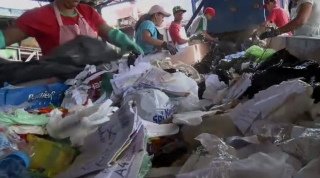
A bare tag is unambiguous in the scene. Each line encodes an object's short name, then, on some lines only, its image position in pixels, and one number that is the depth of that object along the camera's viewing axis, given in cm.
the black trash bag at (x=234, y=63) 212
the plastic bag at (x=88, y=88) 168
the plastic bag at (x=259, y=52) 217
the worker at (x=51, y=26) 213
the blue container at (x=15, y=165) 93
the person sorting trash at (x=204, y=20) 480
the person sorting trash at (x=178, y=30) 439
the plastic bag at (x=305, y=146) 90
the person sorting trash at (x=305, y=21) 278
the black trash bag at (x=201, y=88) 175
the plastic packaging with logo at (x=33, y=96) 175
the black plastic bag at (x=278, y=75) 144
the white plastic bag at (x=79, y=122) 114
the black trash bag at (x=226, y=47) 308
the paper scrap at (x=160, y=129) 118
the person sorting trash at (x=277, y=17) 407
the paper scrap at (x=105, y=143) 95
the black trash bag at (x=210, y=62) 244
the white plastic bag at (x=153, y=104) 141
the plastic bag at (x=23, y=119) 127
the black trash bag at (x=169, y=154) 107
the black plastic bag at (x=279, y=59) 177
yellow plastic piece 104
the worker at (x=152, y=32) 320
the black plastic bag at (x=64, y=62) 190
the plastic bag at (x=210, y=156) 93
